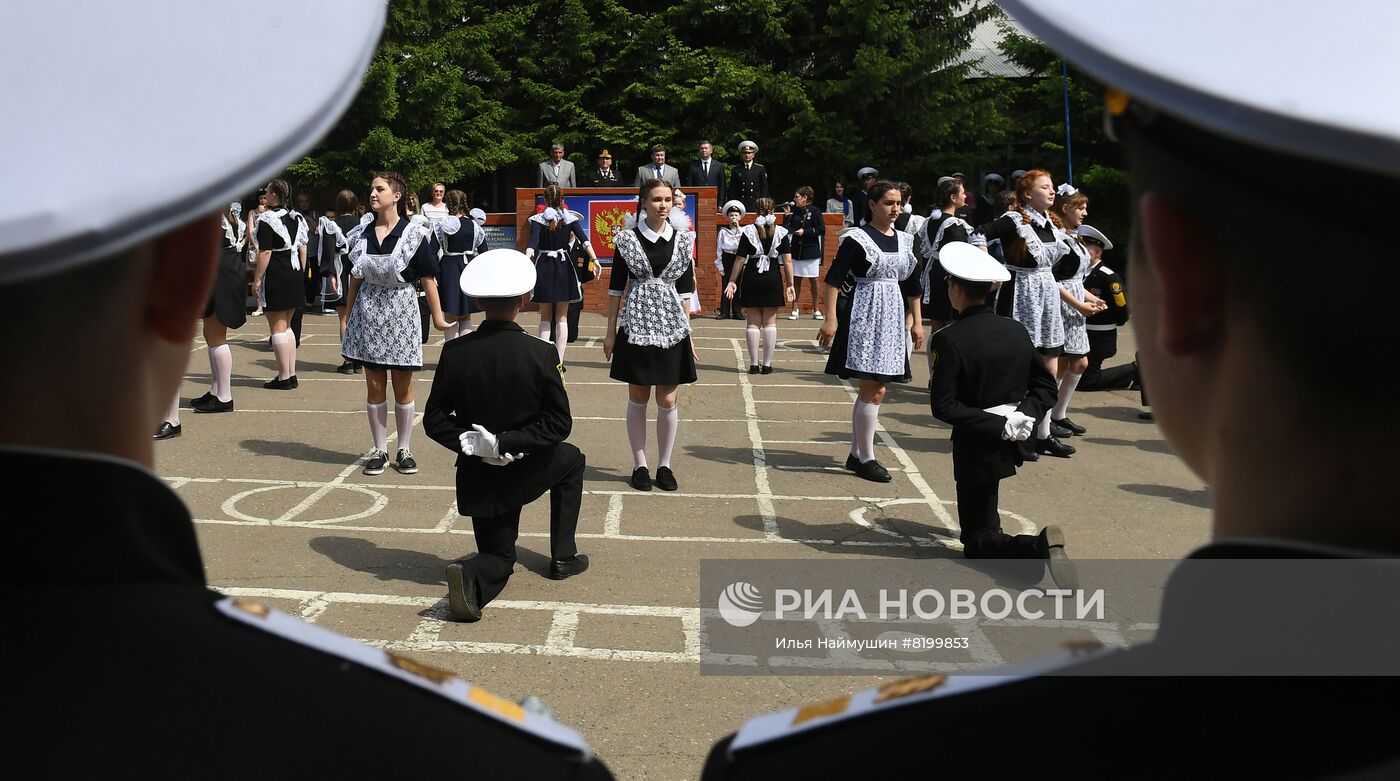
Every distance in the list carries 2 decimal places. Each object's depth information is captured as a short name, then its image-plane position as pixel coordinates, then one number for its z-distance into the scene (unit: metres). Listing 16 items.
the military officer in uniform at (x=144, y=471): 0.80
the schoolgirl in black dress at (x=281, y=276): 12.03
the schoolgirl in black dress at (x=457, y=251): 13.53
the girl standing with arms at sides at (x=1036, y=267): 9.97
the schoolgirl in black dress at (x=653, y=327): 8.35
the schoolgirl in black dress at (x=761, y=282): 13.73
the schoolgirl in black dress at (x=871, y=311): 9.00
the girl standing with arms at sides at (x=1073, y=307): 10.05
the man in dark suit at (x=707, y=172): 21.25
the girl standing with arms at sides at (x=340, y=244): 14.03
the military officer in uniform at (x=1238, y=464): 0.80
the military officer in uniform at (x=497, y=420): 5.88
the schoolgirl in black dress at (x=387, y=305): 8.66
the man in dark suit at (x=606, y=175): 20.09
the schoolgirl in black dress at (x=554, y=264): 13.77
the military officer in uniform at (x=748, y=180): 20.42
